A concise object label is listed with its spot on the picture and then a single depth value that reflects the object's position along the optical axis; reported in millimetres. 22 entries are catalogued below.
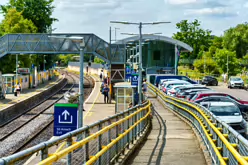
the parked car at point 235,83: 66062
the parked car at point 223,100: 25766
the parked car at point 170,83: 46062
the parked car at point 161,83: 51781
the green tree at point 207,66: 96894
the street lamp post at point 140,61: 32944
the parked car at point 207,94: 27953
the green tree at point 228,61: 90062
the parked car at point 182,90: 36344
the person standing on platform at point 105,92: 48562
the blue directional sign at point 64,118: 14172
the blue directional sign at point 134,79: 38188
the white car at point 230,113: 19828
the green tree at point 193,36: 140250
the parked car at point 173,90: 41656
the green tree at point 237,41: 131625
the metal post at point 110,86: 49819
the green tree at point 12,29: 66938
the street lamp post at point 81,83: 18703
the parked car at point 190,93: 32806
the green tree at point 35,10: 88375
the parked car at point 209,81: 72500
